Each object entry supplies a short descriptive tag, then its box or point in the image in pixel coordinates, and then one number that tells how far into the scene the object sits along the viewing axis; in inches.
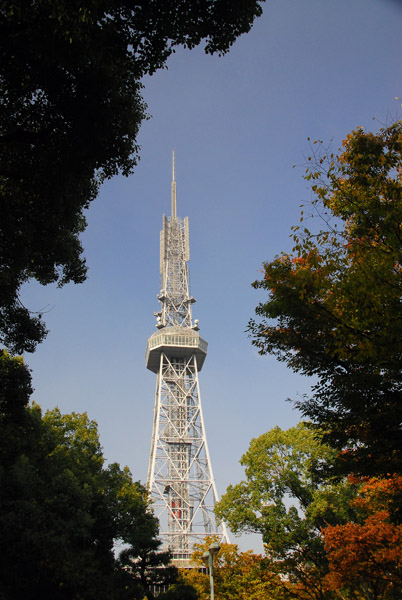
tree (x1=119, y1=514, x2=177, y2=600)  669.9
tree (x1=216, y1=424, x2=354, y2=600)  693.9
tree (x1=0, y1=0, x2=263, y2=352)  234.5
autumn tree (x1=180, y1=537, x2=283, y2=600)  729.6
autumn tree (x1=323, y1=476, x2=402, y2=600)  544.4
